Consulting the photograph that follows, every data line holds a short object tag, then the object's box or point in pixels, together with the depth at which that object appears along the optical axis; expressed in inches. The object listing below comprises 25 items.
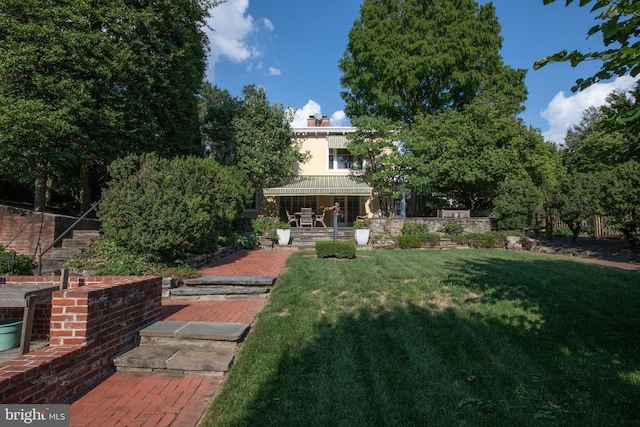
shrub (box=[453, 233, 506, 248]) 595.2
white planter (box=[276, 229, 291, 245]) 603.8
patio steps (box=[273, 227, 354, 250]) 611.2
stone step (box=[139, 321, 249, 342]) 163.0
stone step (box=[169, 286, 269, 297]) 262.2
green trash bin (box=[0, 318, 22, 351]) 134.1
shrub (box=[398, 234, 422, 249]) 578.6
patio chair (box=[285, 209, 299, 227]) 707.2
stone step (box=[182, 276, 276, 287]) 272.5
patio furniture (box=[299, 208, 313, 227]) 694.5
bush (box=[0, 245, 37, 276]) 281.4
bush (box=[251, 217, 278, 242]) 604.3
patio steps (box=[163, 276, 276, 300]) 262.8
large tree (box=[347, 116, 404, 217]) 719.1
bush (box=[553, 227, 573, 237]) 787.5
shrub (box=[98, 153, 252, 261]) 291.9
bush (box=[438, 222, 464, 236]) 652.7
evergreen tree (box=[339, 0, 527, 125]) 909.2
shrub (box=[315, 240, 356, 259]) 422.6
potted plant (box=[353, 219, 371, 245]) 592.9
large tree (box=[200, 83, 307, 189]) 703.1
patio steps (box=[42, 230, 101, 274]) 322.7
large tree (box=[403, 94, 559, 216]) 702.5
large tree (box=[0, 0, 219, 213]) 377.1
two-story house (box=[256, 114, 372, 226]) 781.3
